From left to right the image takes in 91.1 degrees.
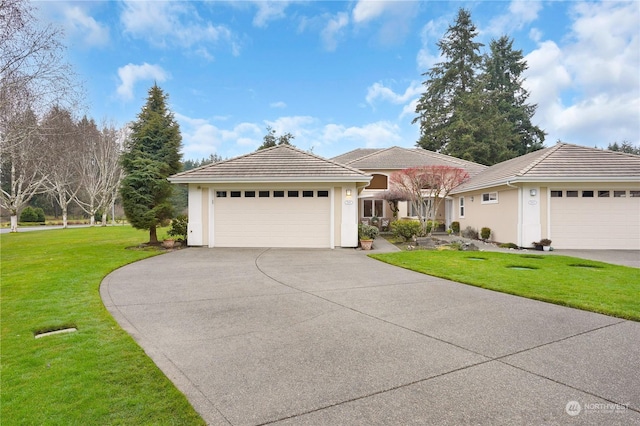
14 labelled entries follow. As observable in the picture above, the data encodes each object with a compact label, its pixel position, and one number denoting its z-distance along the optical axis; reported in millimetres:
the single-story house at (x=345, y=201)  12703
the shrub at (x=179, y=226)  13953
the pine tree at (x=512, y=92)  36844
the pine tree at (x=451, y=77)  37500
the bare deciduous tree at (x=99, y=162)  28312
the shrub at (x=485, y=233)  15336
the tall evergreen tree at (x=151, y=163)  12953
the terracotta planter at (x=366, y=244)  12898
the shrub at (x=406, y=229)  14898
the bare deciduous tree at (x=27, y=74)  9867
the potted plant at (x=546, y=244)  12562
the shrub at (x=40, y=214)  33866
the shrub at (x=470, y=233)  16797
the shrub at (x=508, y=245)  13136
